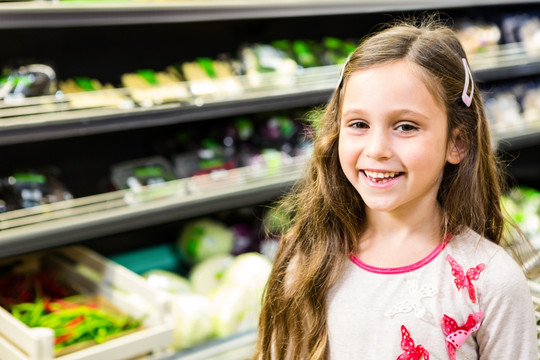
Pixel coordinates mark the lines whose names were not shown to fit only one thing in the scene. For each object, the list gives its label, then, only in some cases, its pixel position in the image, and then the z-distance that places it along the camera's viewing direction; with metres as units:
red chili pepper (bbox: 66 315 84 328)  1.90
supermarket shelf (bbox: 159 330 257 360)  2.15
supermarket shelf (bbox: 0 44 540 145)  1.99
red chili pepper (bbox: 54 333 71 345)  1.83
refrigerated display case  2.01
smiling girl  1.17
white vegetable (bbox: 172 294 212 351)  2.16
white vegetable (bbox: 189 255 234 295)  2.50
